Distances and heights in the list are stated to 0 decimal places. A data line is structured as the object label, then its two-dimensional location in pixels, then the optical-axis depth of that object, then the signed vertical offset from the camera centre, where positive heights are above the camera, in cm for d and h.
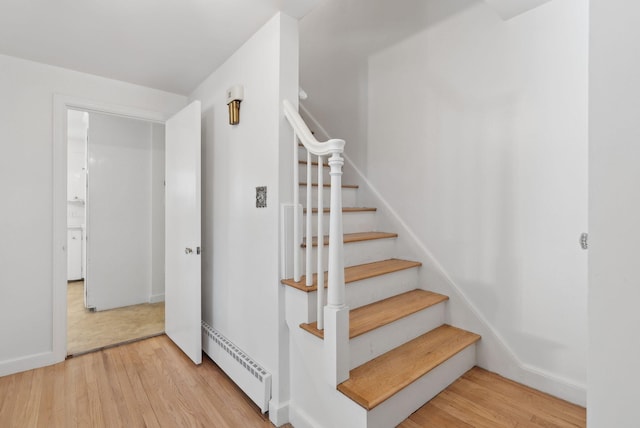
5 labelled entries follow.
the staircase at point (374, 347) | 135 -77
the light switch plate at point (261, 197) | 175 +11
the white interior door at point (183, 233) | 222 -15
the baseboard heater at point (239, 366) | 166 -98
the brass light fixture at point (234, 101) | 194 +76
